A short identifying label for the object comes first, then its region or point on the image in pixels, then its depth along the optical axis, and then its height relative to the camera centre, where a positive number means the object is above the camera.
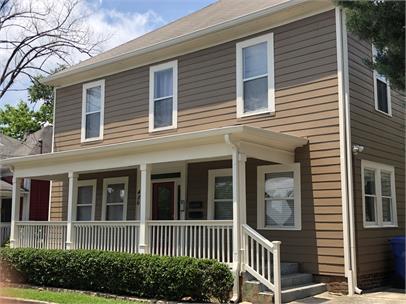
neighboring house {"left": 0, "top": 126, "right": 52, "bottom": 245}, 22.32 +1.15
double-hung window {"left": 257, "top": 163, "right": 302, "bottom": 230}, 10.77 +0.58
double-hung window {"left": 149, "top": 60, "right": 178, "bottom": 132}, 13.40 +3.42
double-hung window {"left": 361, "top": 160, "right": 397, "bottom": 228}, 10.76 +0.66
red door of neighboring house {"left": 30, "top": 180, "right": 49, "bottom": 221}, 22.44 +0.99
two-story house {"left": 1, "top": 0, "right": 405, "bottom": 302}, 9.93 +1.52
